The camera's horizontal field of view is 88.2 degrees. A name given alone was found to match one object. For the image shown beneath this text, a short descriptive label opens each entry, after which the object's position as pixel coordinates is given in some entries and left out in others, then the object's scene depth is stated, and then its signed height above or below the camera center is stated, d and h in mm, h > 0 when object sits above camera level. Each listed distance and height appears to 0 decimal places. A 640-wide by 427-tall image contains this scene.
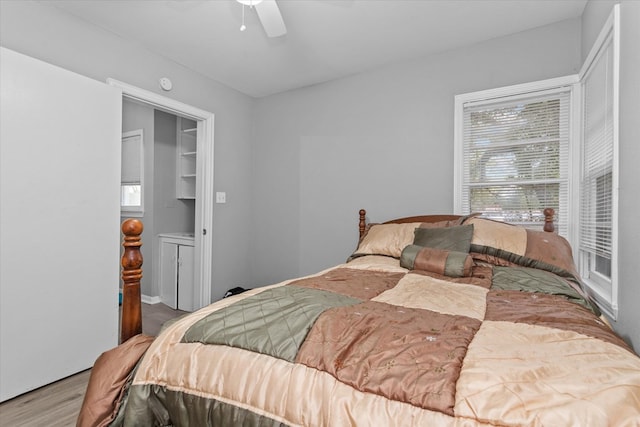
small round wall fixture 2914 +1106
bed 677 -369
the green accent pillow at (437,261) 1898 -287
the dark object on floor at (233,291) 3499 -872
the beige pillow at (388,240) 2459 -210
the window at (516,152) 2455 +495
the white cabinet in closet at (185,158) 4113 +636
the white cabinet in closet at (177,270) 3615 -710
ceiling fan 1816 +1136
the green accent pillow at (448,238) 2152 -166
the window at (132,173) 3957 +415
